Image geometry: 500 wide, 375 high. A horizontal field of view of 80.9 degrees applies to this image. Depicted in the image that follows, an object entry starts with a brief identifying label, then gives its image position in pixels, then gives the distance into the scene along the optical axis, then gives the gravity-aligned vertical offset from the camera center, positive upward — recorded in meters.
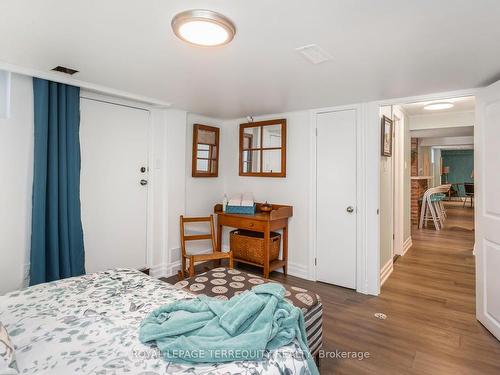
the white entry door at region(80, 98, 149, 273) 2.98 +0.04
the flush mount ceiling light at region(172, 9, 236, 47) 1.49 +0.87
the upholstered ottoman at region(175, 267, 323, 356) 1.90 -0.74
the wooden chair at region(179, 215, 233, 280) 3.05 -0.72
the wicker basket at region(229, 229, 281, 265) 3.61 -0.73
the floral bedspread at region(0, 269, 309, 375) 1.09 -0.65
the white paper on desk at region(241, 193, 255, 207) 3.80 -0.15
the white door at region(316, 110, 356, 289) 3.36 -0.11
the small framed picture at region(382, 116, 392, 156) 3.55 +0.67
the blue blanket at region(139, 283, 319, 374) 1.13 -0.60
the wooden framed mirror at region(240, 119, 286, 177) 3.88 +0.55
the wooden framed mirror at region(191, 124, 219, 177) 4.04 +0.54
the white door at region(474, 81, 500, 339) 2.32 -0.13
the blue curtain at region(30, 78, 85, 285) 2.46 +0.01
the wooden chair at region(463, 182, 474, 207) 10.76 -0.05
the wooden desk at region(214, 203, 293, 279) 3.50 -0.44
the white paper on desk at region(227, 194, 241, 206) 3.85 -0.18
